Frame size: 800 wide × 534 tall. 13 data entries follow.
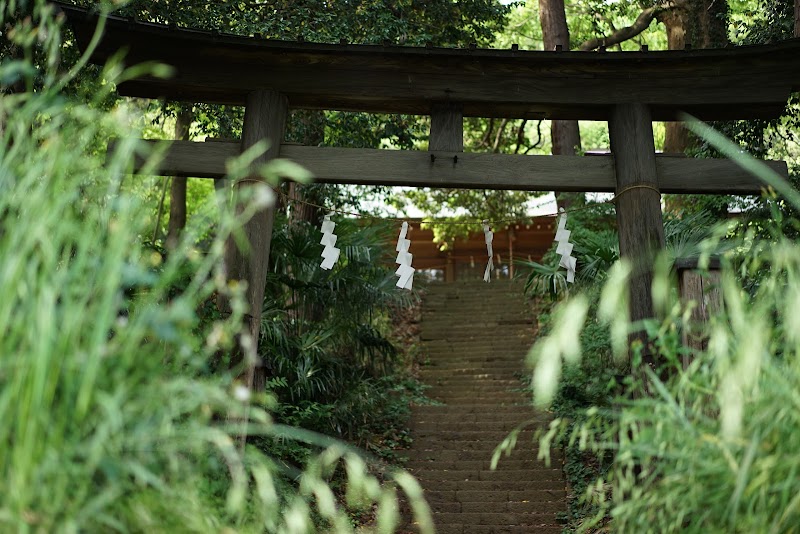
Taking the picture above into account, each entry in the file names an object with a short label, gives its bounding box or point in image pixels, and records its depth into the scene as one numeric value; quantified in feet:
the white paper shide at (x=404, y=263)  21.93
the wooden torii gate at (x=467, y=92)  17.88
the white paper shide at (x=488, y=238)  23.75
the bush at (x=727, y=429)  6.28
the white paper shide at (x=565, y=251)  21.16
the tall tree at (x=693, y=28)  33.63
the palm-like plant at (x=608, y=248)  25.38
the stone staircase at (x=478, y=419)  22.85
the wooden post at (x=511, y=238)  52.61
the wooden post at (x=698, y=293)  13.74
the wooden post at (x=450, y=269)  55.89
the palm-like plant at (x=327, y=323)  26.04
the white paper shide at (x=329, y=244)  21.19
